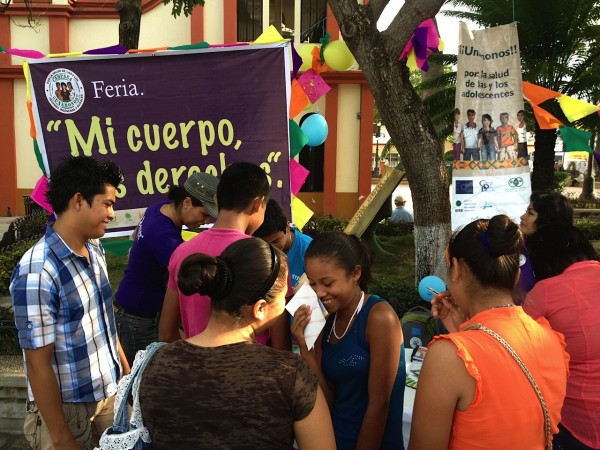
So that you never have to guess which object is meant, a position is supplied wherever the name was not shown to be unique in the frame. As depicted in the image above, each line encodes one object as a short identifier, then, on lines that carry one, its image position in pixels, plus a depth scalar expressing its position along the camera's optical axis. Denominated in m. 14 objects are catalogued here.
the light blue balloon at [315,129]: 4.99
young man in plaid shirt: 2.13
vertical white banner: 4.63
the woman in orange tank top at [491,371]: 1.53
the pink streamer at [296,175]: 4.53
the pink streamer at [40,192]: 4.15
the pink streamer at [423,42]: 4.83
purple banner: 4.32
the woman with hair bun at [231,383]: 1.45
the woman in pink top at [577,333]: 2.13
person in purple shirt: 3.09
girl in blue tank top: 2.00
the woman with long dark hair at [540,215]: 2.84
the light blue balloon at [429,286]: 4.16
